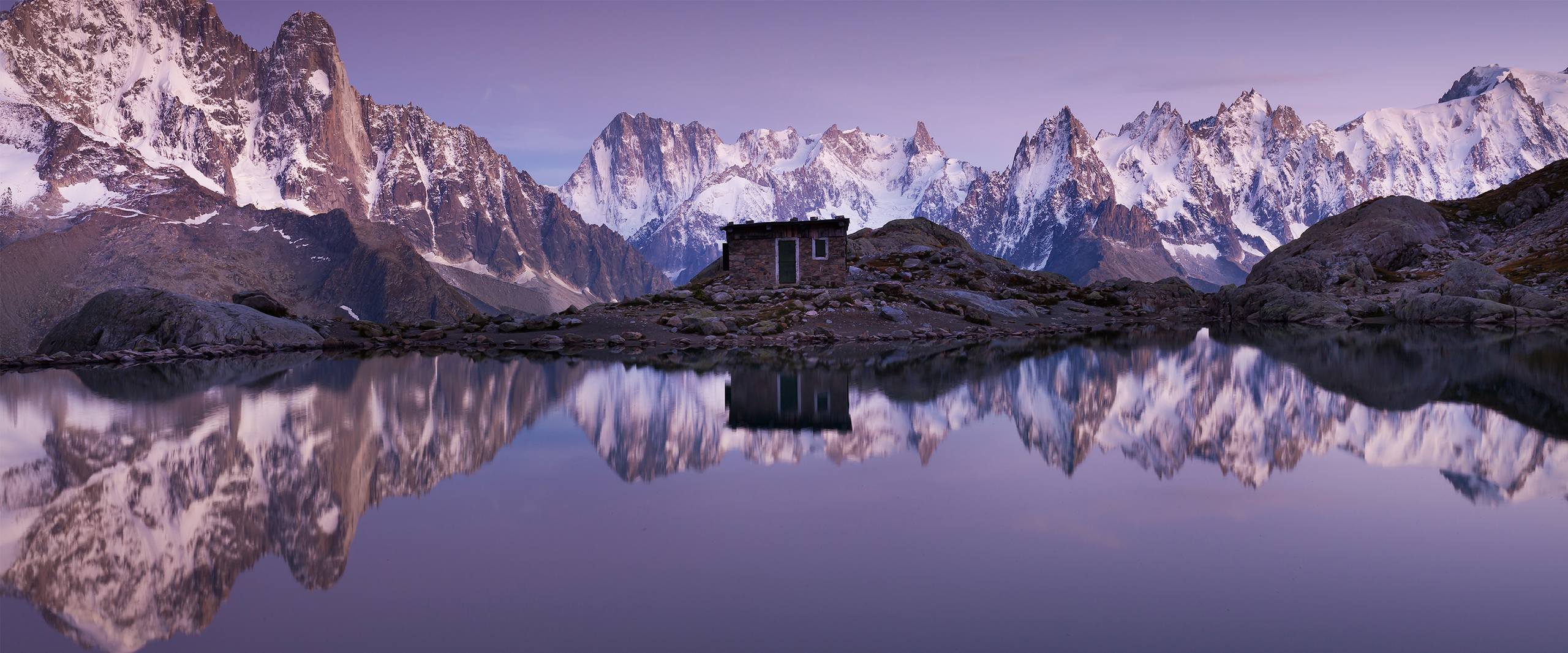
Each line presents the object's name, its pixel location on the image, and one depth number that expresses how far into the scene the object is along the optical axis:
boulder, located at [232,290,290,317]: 48.69
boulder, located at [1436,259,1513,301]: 65.38
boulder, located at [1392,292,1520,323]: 57.78
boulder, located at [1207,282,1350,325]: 65.88
